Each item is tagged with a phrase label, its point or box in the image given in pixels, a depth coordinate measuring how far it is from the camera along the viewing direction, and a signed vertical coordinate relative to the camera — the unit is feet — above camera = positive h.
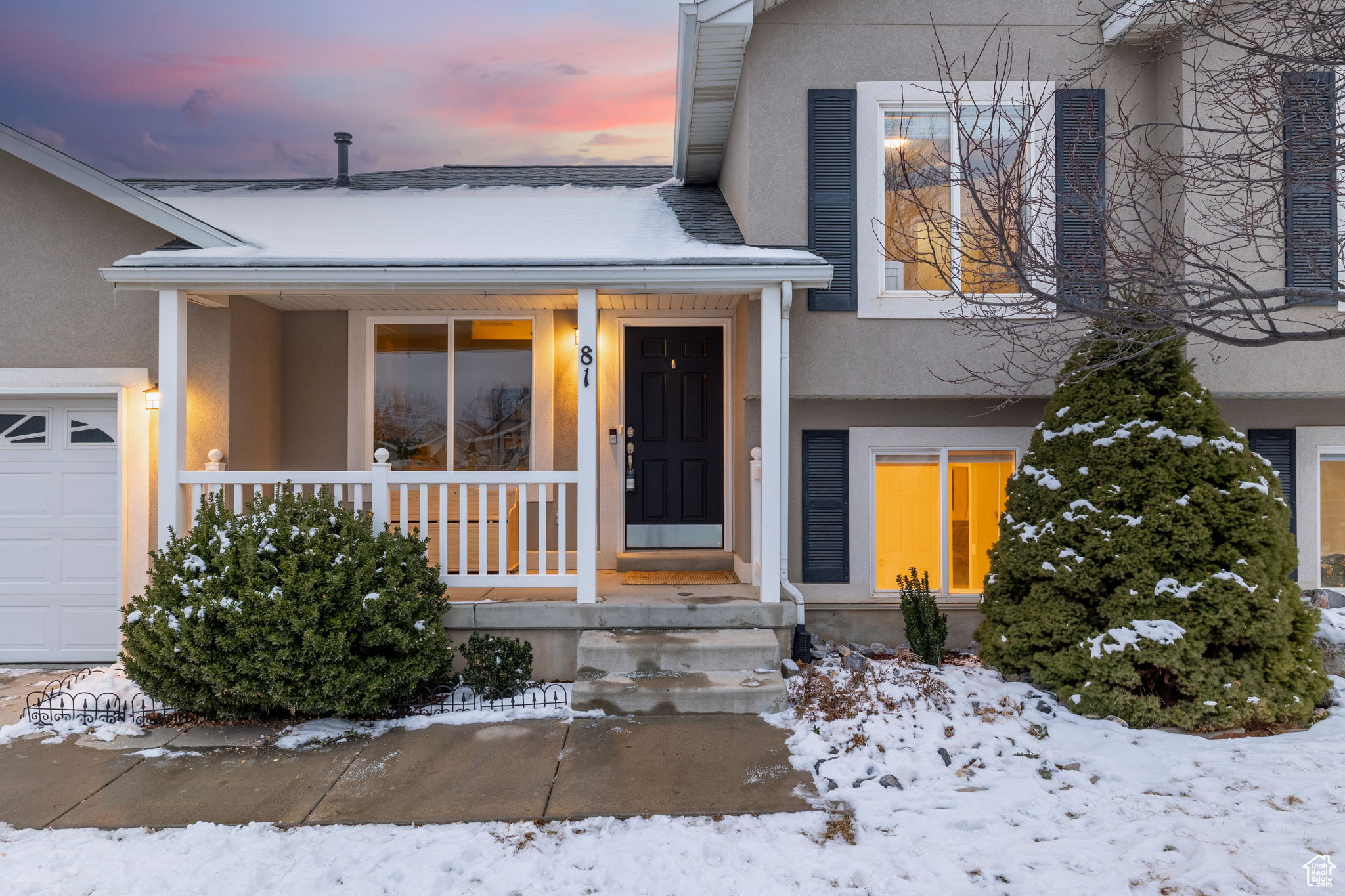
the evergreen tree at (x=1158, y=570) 13.52 -2.14
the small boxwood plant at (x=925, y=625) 16.84 -3.87
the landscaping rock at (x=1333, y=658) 16.08 -4.35
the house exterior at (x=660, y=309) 16.83 +2.36
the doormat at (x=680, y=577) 20.01 -3.34
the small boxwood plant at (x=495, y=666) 15.76 -4.49
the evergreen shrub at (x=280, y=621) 13.75 -3.14
